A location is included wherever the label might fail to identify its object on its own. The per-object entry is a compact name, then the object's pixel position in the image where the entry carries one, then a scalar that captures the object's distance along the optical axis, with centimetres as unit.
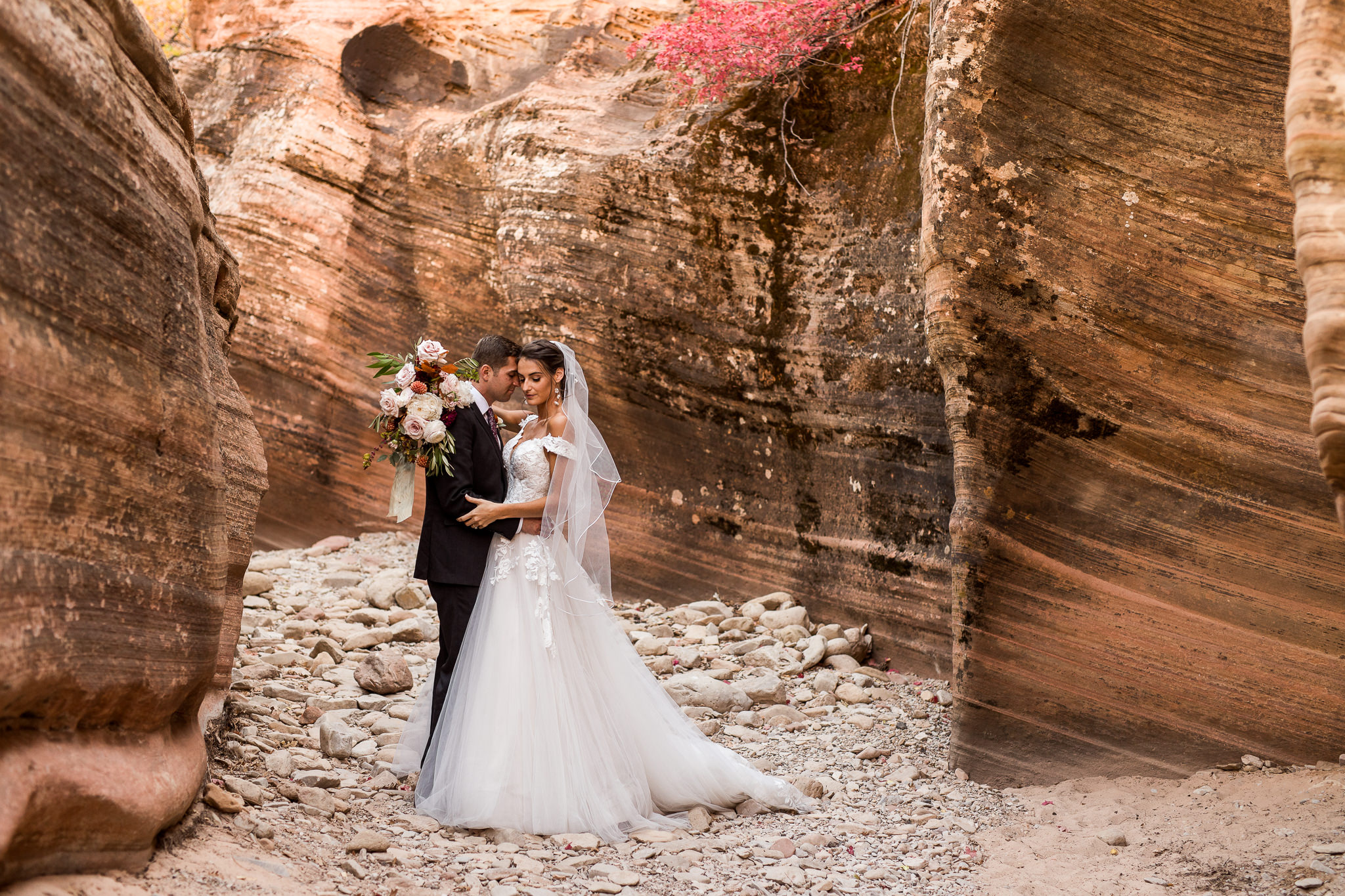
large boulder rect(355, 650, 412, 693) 602
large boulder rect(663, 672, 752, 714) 626
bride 432
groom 473
